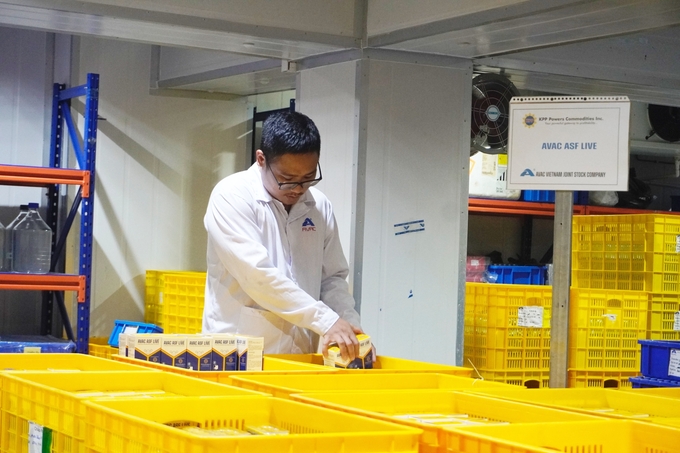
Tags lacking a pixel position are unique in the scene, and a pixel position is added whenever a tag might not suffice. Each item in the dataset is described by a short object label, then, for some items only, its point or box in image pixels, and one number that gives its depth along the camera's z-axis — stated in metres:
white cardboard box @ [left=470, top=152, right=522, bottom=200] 12.03
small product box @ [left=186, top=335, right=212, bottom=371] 4.48
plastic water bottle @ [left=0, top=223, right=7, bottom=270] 10.49
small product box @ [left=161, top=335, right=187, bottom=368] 4.51
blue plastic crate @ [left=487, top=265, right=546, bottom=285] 12.24
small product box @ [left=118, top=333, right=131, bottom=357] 4.65
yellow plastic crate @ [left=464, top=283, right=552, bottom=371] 9.74
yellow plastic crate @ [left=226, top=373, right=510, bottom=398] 3.97
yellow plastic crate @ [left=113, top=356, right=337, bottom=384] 4.07
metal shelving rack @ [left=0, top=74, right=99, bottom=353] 9.49
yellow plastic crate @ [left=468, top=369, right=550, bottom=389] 9.72
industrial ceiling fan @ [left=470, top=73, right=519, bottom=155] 9.22
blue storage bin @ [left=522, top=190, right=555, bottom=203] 13.10
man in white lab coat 5.48
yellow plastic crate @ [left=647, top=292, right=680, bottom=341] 10.18
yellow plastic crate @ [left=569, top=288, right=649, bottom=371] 9.78
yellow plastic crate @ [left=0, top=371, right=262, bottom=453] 3.19
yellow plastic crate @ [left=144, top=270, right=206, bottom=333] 10.52
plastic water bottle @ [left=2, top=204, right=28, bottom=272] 10.50
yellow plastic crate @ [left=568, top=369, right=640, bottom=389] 9.64
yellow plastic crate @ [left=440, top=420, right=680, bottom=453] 2.73
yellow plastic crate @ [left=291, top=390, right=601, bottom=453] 2.88
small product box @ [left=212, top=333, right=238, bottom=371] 4.48
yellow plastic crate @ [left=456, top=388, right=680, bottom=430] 3.59
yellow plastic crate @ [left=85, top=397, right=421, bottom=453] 2.44
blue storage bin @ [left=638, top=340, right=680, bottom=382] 8.05
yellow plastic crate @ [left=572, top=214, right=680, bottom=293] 10.12
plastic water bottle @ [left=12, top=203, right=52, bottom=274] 10.50
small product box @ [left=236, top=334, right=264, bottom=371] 4.52
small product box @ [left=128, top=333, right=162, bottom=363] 4.53
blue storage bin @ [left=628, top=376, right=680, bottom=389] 8.01
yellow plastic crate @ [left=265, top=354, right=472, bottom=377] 4.47
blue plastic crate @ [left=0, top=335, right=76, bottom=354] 9.33
